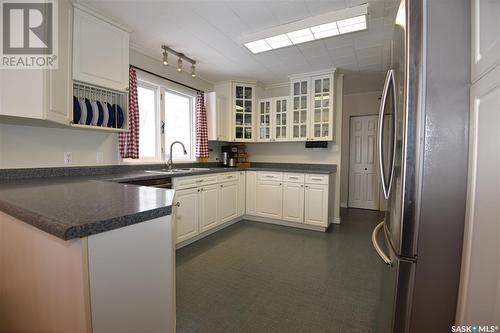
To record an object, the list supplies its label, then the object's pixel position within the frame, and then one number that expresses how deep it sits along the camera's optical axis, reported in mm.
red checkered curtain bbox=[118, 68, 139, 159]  2545
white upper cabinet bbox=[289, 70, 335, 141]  3500
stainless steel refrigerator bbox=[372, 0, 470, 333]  906
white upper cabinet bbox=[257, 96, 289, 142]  3920
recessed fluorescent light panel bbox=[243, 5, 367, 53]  2070
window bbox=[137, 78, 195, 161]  2965
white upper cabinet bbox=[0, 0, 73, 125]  1422
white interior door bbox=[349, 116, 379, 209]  4742
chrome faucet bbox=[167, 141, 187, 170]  3109
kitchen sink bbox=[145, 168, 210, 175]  2764
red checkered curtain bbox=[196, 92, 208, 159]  3648
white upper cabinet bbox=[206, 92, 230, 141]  3748
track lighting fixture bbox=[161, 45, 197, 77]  2627
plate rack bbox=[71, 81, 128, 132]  2023
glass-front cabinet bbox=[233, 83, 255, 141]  4027
